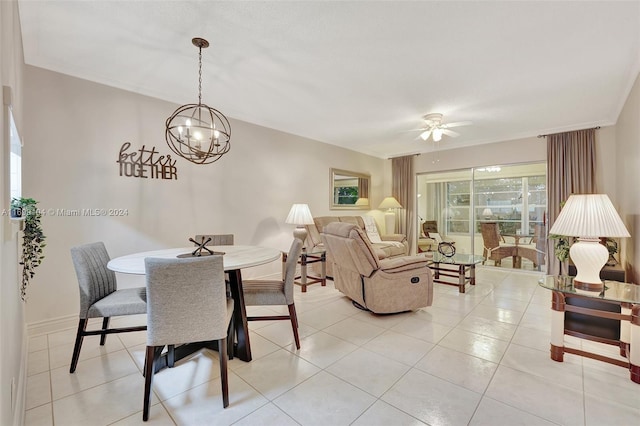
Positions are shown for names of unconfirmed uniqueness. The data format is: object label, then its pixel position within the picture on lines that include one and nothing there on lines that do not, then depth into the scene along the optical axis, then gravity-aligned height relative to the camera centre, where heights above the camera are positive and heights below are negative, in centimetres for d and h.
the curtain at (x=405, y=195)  649 +43
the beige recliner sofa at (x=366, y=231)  475 -51
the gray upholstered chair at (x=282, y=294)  234 -66
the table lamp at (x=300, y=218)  427 -7
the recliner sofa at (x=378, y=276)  296 -68
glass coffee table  393 -71
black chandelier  229 +68
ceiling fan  399 +131
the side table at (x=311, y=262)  413 -80
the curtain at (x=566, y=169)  440 +69
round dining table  201 -36
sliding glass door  519 +7
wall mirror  571 +50
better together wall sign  308 +57
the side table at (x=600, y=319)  195 -84
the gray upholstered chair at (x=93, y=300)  201 -64
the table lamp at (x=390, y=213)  617 +0
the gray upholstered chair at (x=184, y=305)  157 -52
